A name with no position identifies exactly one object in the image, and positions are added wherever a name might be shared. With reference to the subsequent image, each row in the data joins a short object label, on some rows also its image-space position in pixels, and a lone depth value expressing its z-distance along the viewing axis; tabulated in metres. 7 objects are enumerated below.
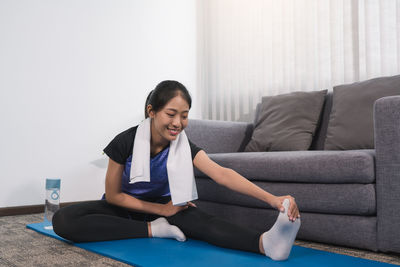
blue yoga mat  1.26
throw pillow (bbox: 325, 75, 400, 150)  2.00
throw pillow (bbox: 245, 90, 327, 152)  2.34
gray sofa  1.40
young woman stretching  1.51
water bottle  2.18
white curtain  2.43
